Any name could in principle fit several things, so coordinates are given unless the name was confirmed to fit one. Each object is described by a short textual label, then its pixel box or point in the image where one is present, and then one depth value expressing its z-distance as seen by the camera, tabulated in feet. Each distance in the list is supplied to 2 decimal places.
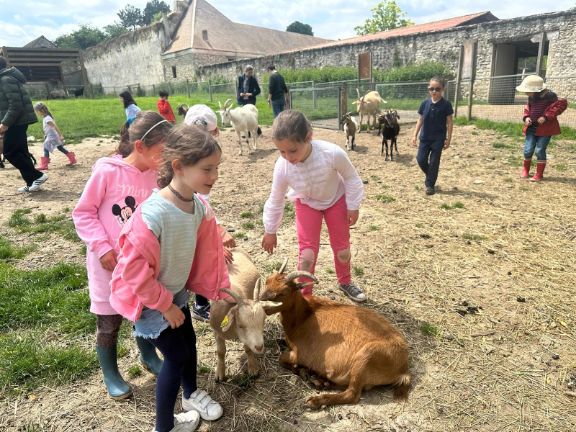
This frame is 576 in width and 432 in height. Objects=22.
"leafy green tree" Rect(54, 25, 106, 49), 287.67
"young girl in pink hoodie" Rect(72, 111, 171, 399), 7.52
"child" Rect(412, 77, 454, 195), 20.90
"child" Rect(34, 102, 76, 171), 30.19
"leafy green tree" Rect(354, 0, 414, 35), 189.06
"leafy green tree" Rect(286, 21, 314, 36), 313.73
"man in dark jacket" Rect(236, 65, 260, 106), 40.73
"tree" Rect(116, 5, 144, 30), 322.55
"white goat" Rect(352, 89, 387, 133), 42.60
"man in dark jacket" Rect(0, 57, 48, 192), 20.88
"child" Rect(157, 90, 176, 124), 34.81
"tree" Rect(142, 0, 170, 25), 323.78
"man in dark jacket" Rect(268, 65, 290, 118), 39.75
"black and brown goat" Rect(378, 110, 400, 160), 30.60
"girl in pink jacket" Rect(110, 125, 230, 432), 6.01
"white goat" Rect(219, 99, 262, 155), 34.35
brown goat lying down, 8.51
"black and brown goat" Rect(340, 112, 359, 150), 33.83
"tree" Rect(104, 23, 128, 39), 308.01
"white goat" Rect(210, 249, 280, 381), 7.97
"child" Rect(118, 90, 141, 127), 27.84
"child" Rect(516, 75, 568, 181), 22.21
